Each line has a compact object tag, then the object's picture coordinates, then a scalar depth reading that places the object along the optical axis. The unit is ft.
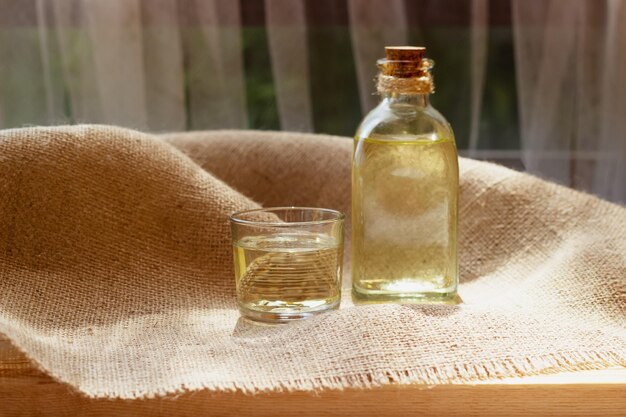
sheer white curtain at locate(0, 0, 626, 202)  5.54
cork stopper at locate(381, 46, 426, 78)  3.91
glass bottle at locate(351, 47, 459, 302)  4.00
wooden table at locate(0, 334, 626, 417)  3.51
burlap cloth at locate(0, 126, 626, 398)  3.59
